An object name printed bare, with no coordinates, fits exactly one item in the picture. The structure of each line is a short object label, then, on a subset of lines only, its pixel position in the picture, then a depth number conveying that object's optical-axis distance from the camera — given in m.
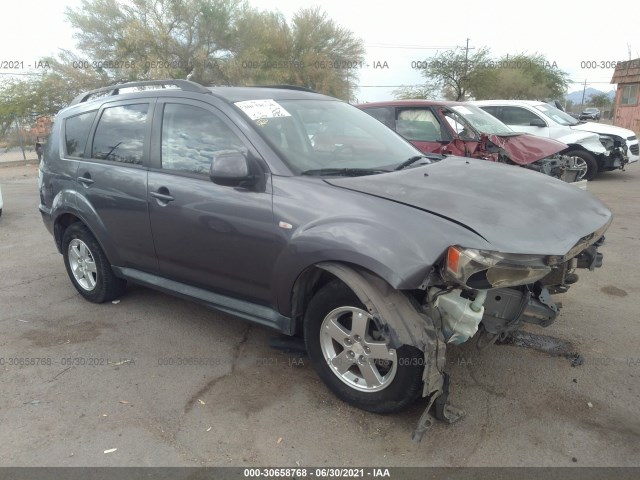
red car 7.28
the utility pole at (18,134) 21.06
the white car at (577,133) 10.52
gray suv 2.63
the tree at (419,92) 36.21
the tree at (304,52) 29.98
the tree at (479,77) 33.44
